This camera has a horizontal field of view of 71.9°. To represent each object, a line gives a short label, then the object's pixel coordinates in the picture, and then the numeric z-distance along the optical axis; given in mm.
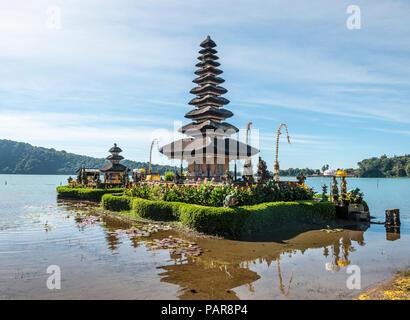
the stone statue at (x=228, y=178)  18242
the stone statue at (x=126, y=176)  39250
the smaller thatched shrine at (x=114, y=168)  50781
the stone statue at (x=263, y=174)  20281
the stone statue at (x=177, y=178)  22452
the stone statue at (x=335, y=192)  21500
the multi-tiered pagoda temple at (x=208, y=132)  30625
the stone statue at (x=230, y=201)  15266
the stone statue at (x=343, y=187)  22078
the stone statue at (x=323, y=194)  21508
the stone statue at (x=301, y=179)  22938
